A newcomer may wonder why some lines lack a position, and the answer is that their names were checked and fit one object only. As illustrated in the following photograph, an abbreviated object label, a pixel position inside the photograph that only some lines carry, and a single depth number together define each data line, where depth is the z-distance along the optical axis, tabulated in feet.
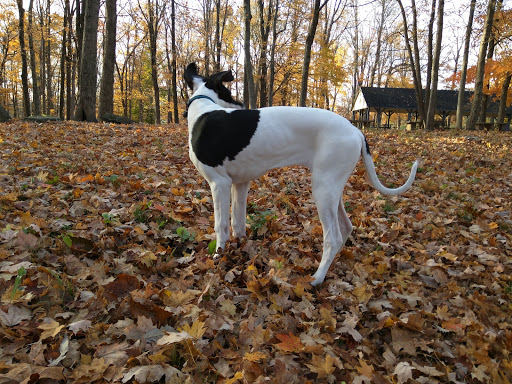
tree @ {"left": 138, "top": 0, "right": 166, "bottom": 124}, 65.51
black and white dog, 8.69
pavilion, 107.04
